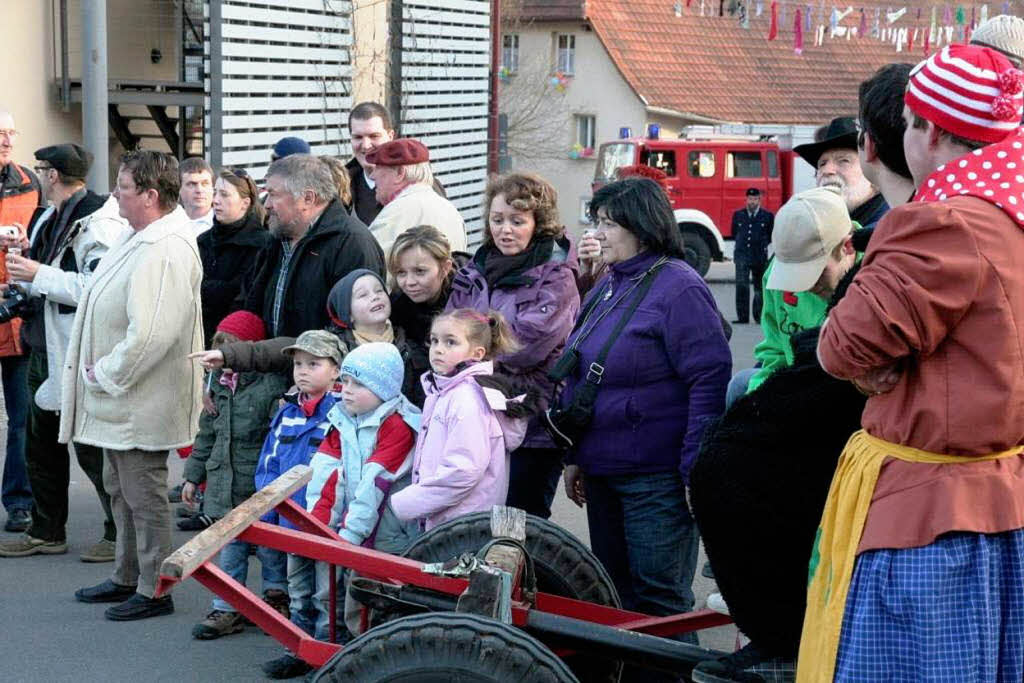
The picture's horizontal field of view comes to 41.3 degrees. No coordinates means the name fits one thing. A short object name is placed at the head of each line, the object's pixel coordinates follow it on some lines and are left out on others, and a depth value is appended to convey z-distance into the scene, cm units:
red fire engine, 2498
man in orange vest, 705
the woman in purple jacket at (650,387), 436
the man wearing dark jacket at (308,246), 554
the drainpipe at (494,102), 1988
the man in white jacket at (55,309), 642
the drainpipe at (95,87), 903
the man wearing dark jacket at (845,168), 464
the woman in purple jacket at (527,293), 511
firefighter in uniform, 1828
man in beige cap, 383
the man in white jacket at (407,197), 620
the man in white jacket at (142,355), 557
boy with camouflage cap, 518
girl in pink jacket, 465
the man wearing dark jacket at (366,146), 725
